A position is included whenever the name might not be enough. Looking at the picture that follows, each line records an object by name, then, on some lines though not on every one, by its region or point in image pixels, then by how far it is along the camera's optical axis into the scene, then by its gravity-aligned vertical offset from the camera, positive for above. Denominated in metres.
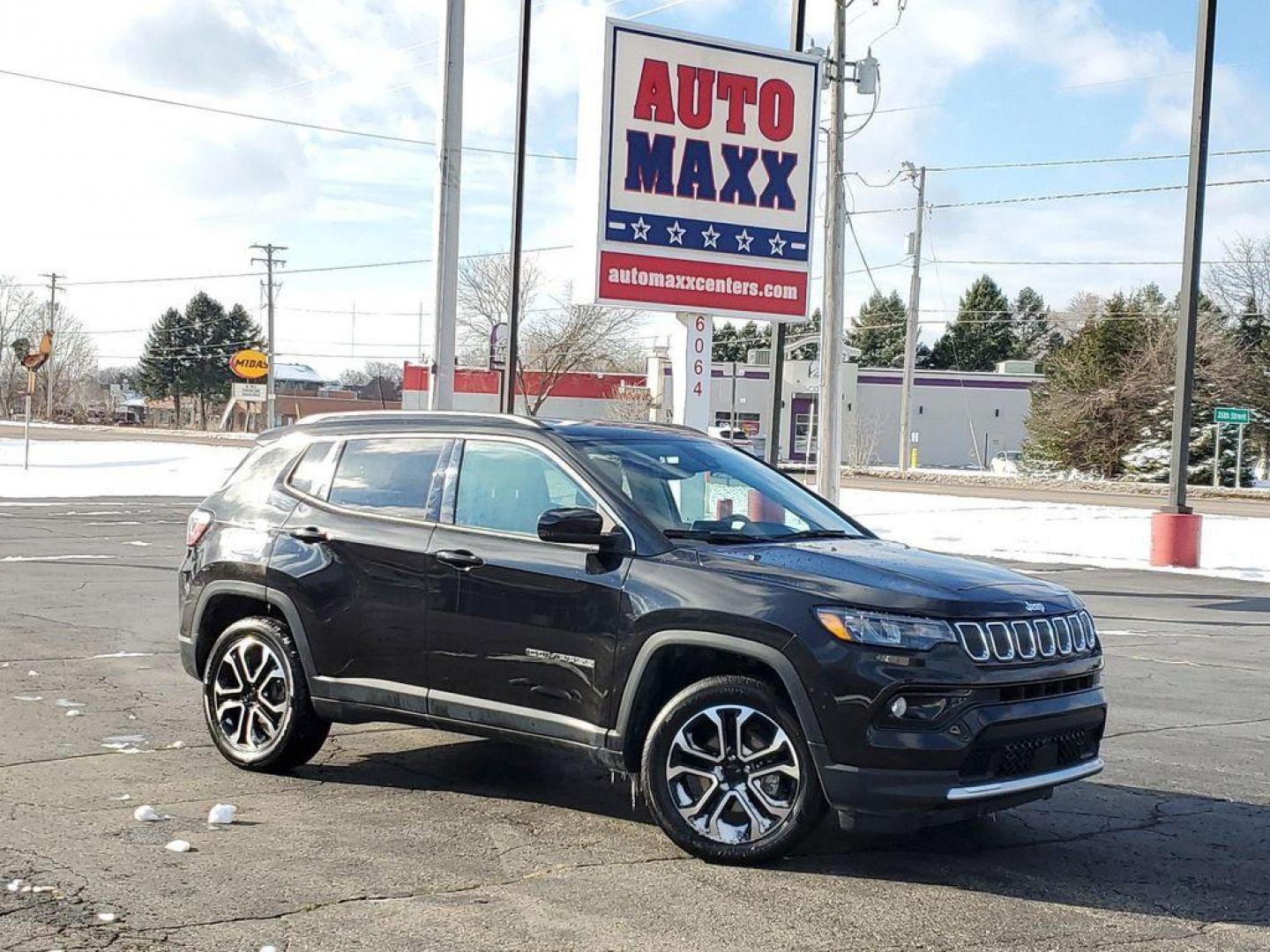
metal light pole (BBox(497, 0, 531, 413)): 22.47 +3.68
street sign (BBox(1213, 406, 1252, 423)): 37.56 +1.02
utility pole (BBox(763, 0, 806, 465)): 20.97 +1.42
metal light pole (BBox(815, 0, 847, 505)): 20.27 +1.86
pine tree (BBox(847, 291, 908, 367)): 106.38 +8.01
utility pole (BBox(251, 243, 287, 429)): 67.44 +4.22
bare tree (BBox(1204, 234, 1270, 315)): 64.88 +7.77
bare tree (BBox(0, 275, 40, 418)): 111.75 +4.01
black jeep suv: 5.24 -0.82
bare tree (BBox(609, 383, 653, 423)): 59.94 +1.13
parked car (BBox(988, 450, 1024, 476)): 66.19 -0.95
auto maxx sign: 17.58 +3.27
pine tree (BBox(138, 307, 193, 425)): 120.25 +4.30
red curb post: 20.39 -1.26
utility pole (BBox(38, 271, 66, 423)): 100.11 +6.29
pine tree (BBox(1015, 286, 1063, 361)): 109.12 +9.31
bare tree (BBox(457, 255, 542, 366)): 68.56 +5.97
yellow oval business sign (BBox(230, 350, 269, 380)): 62.44 +2.14
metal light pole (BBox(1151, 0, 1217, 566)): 19.30 +2.80
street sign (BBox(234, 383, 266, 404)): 65.25 +0.90
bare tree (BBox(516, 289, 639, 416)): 70.50 +4.03
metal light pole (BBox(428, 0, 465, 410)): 18.14 +2.31
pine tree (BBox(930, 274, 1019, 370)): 102.69 +7.95
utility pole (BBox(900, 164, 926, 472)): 52.56 +4.15
